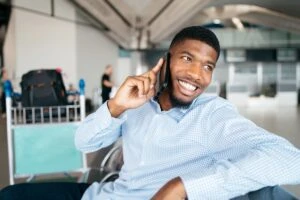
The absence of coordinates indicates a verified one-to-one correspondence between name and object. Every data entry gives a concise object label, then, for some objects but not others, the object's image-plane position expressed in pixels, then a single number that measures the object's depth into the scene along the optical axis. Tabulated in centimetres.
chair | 211
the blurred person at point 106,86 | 932
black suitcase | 355
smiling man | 95
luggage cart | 299
